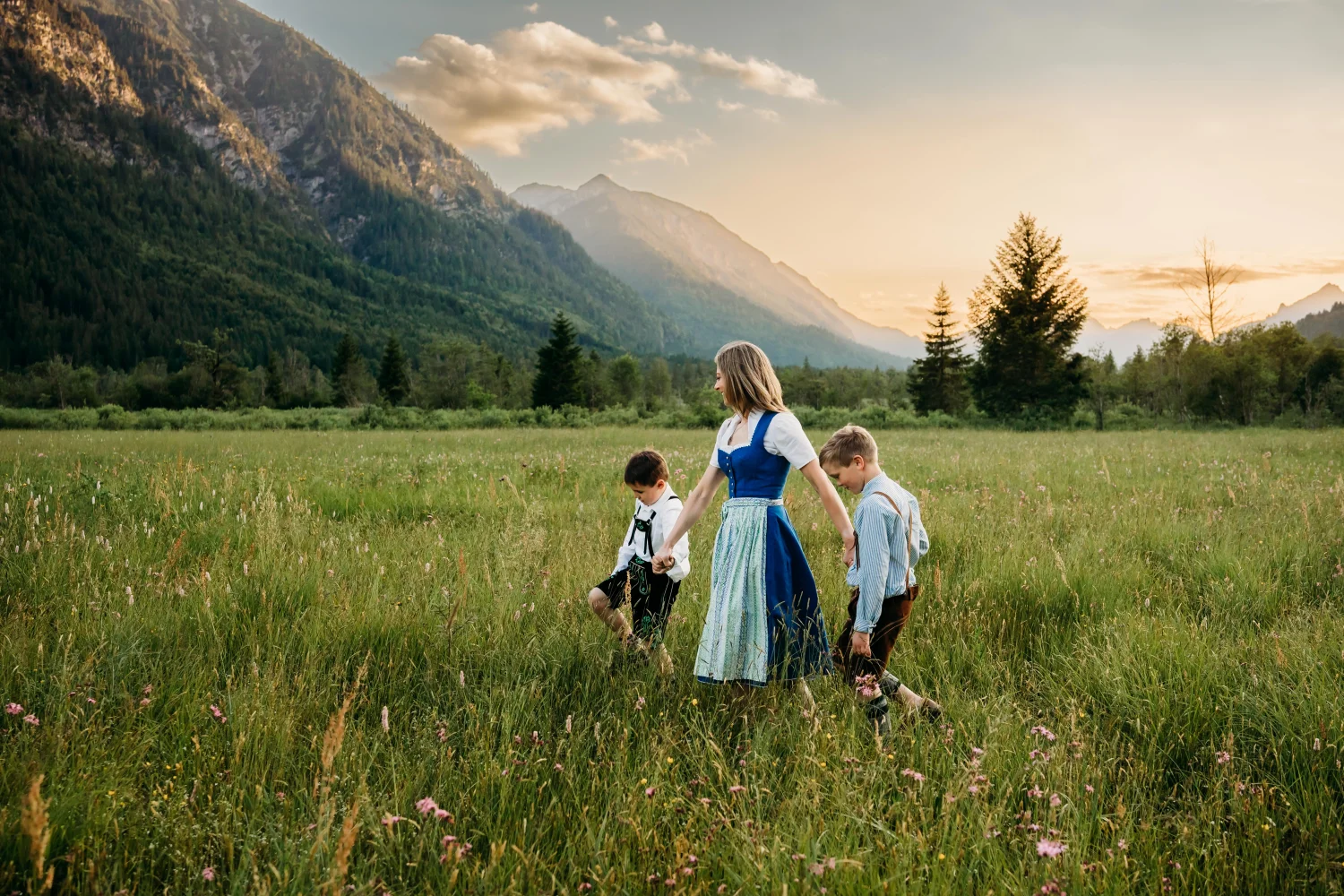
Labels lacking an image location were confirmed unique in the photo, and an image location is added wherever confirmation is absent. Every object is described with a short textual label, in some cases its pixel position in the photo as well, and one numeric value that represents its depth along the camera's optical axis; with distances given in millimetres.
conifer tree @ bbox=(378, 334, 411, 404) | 85312
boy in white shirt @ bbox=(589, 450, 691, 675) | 3961
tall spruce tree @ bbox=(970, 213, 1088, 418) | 36125
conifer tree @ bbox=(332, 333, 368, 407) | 88069
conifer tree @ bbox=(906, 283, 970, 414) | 51281
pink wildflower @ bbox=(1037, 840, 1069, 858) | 1745
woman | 3342
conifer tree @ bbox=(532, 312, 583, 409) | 65375
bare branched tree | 40156
